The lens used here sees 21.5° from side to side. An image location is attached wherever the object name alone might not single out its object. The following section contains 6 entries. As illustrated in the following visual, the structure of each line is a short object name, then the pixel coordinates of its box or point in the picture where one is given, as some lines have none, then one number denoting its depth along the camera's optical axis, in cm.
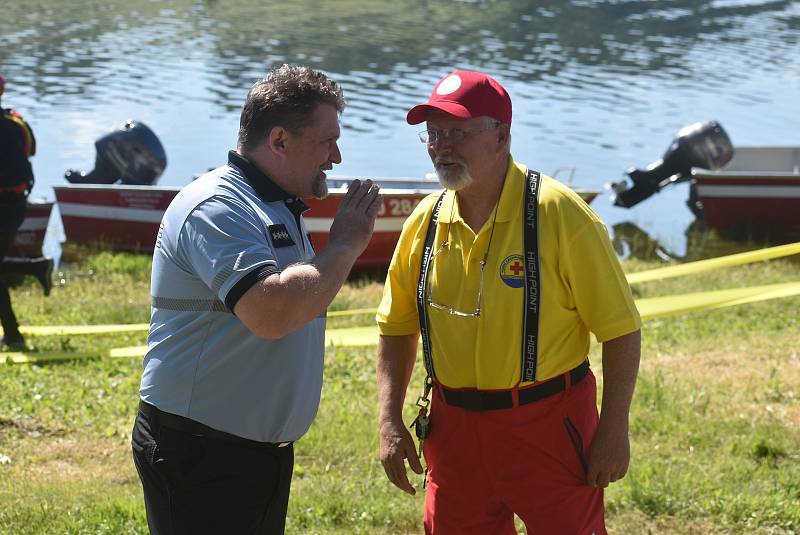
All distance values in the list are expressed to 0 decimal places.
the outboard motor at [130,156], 3069
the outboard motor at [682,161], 3291
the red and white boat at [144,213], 2688
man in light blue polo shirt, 616
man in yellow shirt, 686
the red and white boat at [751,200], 3081
